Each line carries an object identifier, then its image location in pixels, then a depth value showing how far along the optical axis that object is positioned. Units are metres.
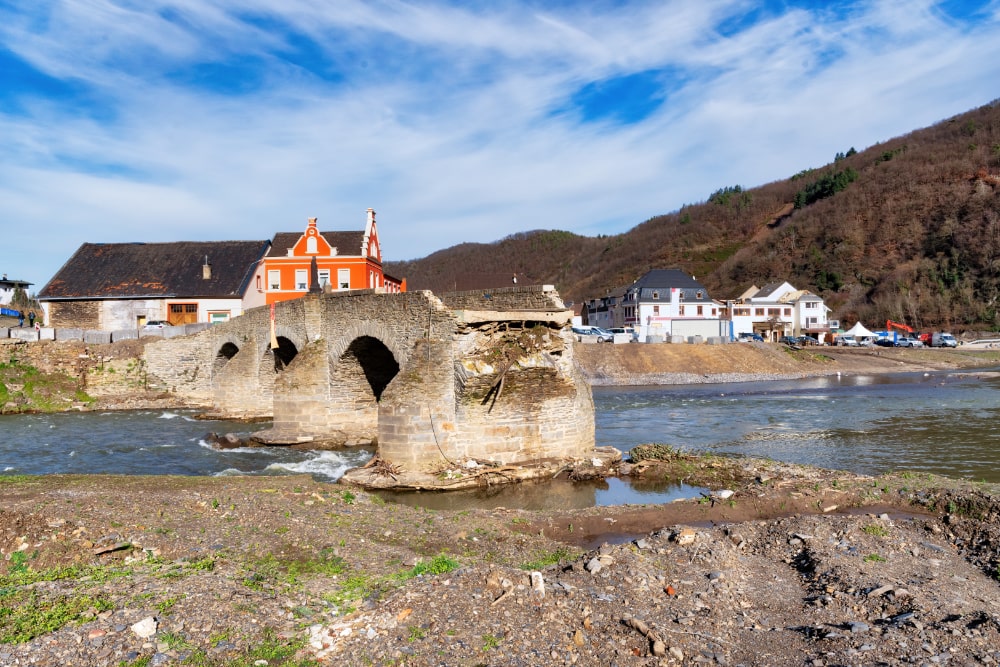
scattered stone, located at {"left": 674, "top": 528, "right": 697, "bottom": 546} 8.58
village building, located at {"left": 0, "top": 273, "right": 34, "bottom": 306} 57.69
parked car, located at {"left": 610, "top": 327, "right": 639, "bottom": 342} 54.08
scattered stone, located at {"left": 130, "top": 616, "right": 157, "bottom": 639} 5.32
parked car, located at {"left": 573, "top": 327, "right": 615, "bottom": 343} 53.53
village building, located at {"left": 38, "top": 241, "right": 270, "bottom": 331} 40.50
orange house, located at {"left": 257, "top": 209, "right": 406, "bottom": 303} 40.16
